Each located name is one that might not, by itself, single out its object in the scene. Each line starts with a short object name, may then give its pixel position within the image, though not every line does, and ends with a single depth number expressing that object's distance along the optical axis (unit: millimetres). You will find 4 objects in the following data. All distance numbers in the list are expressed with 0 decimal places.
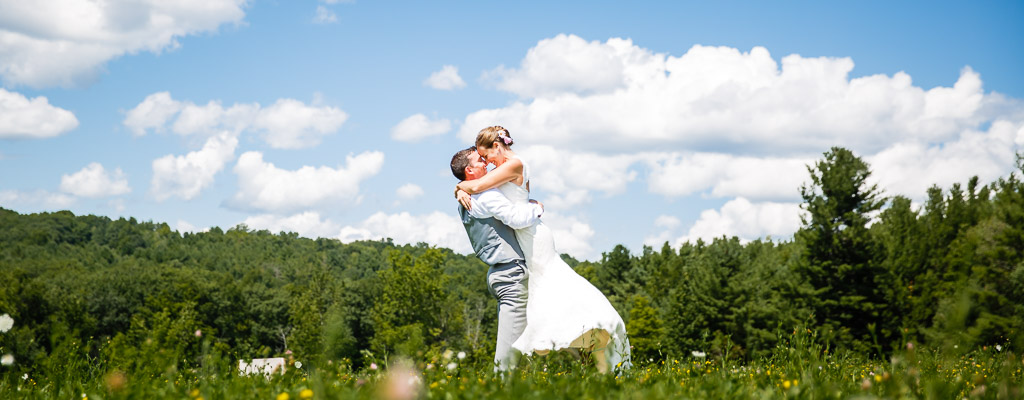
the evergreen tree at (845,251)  35969
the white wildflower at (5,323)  5707
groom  7496
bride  7227
